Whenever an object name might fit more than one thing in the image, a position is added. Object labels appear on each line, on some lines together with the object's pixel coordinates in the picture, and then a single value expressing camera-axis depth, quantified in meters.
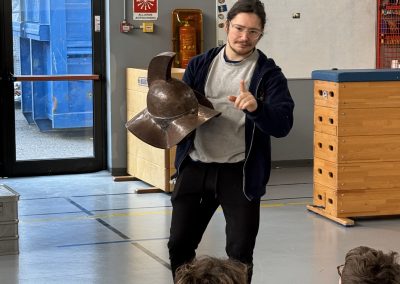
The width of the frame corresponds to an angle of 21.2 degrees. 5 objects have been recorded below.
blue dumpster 11.33
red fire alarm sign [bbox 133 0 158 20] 11.44
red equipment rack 12.33
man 4.65
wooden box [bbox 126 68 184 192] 10.07
